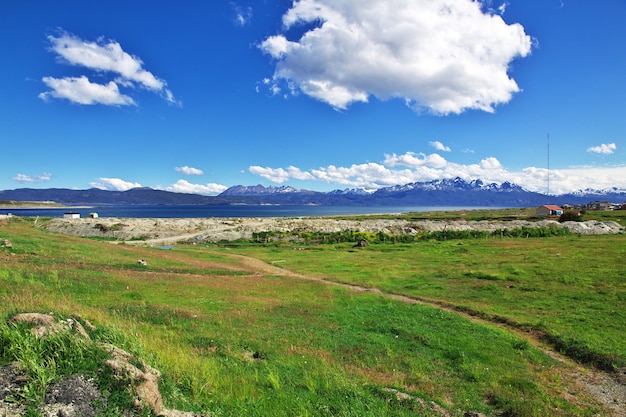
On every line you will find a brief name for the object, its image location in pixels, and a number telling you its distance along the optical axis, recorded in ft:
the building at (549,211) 460.38
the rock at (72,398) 21.68
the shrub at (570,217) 327.67
